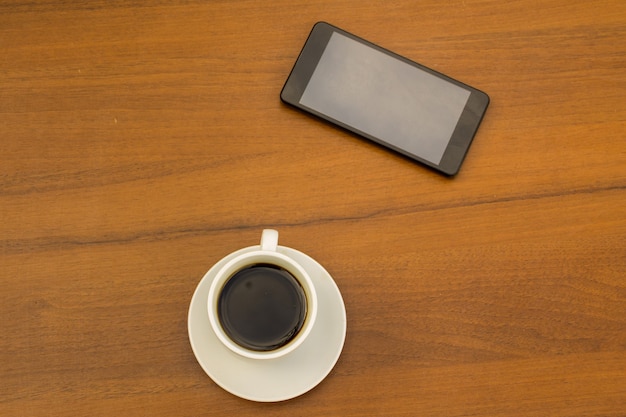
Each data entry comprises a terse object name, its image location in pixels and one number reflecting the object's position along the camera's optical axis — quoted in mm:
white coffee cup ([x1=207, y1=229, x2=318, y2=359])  462
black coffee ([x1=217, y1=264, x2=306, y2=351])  472
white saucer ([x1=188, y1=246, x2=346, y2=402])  486
